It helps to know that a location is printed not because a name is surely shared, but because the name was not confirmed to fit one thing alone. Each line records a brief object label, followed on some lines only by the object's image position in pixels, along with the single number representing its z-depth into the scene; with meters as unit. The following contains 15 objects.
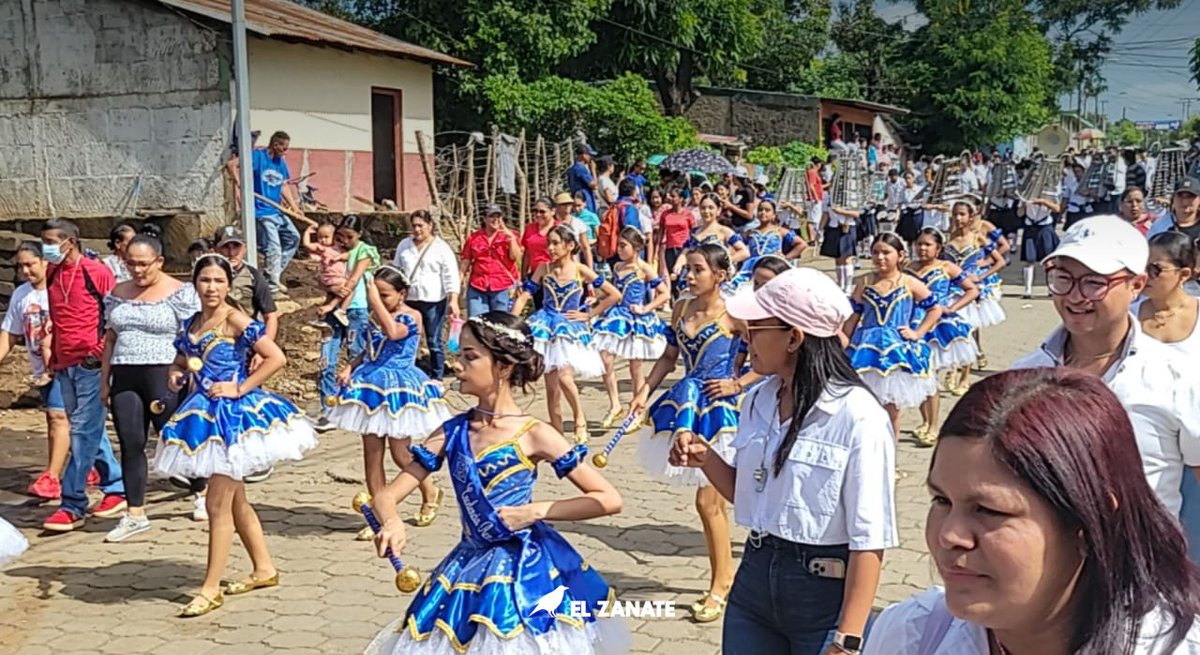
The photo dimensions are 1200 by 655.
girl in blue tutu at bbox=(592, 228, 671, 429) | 10.91
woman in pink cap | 3.30
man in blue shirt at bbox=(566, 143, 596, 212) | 18.52
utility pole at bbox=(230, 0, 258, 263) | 11.58
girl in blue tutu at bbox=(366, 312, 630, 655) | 3.98
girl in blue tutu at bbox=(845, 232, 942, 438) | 8.65
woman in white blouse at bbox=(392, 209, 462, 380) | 11.64
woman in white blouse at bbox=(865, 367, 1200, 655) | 1.67
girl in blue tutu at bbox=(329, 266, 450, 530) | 7.59
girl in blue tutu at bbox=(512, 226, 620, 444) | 10.21
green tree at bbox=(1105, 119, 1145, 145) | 131.48
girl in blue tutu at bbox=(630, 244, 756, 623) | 6.09
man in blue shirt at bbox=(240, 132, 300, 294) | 14.36
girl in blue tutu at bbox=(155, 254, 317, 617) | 6.41
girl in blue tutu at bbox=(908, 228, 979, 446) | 9.85
